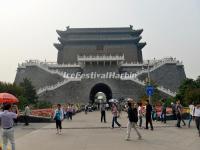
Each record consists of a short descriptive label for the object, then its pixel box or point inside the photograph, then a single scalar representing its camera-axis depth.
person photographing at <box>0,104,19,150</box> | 4.20
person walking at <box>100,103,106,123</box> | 10.50
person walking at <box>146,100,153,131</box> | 7.91
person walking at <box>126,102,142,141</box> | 6.05
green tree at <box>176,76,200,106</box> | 15.36
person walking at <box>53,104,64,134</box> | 7.38
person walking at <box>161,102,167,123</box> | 9.73
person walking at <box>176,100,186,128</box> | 8.12
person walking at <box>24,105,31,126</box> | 9.53
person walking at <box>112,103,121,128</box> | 8.53
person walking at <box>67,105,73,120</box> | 12.53
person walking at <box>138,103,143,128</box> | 8.66
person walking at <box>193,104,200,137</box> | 6.74
